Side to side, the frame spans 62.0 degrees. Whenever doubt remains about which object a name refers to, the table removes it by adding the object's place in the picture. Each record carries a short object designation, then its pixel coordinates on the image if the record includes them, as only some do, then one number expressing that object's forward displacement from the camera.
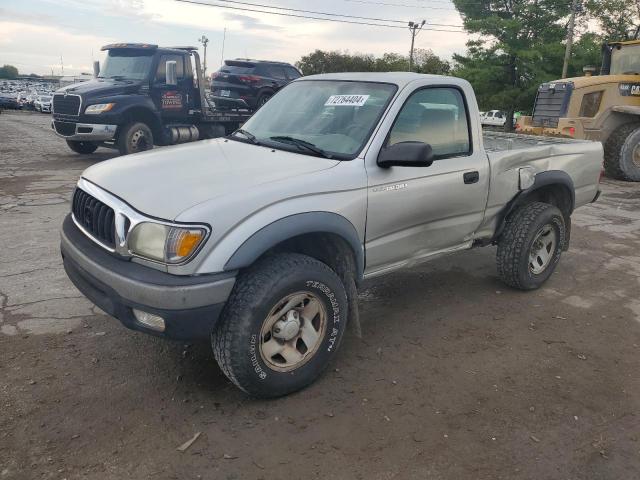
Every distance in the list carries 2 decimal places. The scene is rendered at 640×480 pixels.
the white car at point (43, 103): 31.47
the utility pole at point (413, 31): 42.56
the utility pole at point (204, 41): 59.03
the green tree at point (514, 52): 23.97
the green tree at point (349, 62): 41.69
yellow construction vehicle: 11.15
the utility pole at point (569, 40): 23.00
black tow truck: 10.83
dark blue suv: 14.95
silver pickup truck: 2.66
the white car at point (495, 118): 32.10
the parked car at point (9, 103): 32.84
